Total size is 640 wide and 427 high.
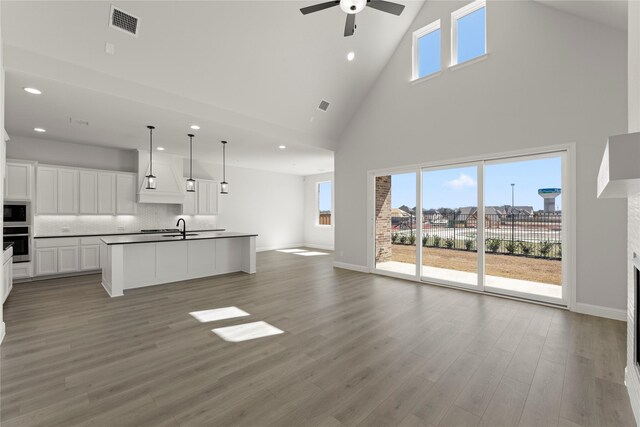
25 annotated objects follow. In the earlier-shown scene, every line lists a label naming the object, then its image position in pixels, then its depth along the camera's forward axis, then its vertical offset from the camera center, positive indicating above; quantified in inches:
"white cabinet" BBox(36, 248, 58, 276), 218.4 -37.3
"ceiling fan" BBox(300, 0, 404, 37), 118.8 +90.9
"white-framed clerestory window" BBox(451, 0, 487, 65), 192.5 +129.6
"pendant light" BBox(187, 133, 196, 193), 232.7 +25.1
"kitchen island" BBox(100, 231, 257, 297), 184.7 -34.2
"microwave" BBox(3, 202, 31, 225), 204.1 +0.6
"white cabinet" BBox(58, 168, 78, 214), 233.0 +19.3
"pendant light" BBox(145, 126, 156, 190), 205.3 +25.9
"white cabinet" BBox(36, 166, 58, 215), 223.6 +19.2
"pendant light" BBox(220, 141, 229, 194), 249.0 +26.4
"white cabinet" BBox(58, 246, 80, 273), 227.5 -37.5
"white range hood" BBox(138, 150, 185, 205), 272.8 +36.0
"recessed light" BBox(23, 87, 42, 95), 144.8 +64.9
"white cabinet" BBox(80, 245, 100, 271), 237.3 -37.3
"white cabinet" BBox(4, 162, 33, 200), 204.1 +24.4
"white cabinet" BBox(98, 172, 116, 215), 252.1 +19.1
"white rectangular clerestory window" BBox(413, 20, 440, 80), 215.0 +129.7
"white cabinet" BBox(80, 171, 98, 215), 242.8 +19.1
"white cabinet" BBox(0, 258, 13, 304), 153.4 -36.9
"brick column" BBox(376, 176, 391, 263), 248.4 -10.2
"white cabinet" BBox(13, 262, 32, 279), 207.0 -42.0
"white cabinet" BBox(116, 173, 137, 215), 262.4 +19.4
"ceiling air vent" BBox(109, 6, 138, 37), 127.4 +90.2
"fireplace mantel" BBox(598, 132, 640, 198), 44.9 +9.1
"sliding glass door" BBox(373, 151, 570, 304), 167.2 -6.9
